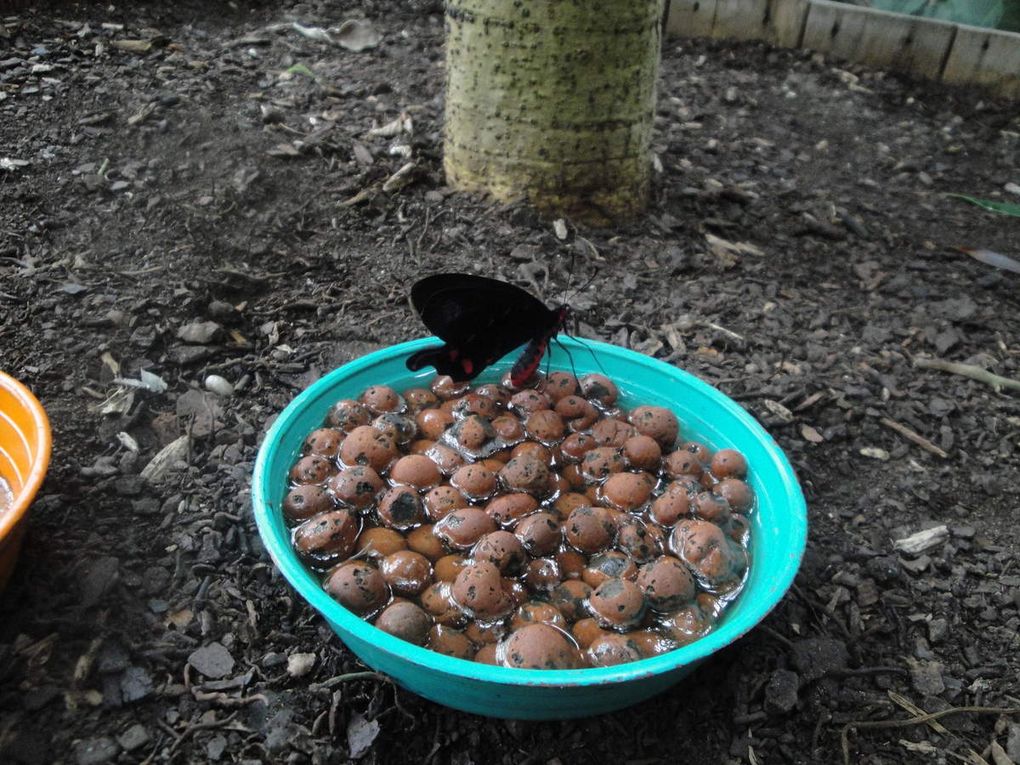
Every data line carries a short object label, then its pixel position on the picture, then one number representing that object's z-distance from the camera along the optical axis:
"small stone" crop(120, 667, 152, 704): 0.27
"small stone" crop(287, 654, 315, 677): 0.29
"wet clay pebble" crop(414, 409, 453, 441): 0.34
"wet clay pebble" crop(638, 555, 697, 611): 0.27
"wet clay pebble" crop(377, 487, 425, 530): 0.30
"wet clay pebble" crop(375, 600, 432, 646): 0.26
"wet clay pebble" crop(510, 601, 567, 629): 0.27
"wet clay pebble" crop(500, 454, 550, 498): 0.32
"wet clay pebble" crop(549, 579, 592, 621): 0.28
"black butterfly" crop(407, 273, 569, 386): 0.32
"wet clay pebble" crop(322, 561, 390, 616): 0.27
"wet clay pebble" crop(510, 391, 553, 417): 0.35
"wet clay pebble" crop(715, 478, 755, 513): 0.32
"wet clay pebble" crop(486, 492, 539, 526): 0.30
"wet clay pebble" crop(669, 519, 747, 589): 0.29
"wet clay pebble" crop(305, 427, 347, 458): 0.32
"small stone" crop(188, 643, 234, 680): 0.28
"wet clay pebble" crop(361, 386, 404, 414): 0.35
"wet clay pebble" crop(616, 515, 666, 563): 0.29
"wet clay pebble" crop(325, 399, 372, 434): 0.34
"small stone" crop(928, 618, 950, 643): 0.31
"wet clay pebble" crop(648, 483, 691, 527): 0.31
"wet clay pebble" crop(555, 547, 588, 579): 0.29
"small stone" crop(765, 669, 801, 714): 0.28
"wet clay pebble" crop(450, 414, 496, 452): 0.33
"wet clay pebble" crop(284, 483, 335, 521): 0.30
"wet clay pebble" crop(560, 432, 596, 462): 0.34
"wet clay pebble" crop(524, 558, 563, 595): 0.29
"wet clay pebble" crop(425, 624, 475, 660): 0.26
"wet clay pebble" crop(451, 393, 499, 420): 0.34
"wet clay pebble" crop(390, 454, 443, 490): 0.31
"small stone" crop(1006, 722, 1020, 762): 0.27
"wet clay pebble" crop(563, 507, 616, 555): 0.29
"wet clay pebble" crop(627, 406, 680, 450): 0.34
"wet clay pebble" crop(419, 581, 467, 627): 0.27
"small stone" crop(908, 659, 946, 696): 0.29
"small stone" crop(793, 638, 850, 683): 0.29
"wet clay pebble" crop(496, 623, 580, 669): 0.25
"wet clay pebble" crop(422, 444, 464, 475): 0.32
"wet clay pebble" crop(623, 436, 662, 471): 0.33
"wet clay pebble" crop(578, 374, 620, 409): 0.36
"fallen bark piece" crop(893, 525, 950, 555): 0.35
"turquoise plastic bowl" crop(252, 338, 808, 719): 0.23
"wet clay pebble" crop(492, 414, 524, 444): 0.34
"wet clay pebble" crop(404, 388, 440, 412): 0.36
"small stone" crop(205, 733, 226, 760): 0.26
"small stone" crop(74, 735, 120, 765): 0.26
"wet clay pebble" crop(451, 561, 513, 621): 0.27
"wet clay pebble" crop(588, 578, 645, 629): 0.27
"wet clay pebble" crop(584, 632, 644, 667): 0.26
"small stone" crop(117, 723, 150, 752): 0.26
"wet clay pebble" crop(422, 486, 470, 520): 0.30
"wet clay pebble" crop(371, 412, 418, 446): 0.33
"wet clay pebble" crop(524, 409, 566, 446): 0.34
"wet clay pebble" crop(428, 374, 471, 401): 0.36
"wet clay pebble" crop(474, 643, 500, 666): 0.26
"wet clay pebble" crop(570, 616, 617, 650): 0.27
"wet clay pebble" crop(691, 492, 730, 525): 0.31
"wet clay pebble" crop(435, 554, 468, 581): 0.28
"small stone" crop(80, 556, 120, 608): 0.30
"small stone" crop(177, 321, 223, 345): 0.41
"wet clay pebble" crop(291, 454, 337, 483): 0.31
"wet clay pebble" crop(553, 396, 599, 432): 0.35
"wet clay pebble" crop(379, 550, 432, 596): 0.28
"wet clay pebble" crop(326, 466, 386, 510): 0.30
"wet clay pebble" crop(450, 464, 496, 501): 0.31
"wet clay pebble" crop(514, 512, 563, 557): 0.29
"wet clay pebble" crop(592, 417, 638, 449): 0.34
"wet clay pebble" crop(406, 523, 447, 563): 0.29
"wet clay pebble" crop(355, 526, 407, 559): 0.29
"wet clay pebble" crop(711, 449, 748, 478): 0.33
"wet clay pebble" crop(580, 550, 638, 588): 0.28
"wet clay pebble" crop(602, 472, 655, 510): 0.31
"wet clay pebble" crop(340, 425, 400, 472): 0.32
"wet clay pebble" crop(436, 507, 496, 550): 0.29
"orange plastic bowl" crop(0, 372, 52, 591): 0.26
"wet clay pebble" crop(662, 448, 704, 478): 0.33
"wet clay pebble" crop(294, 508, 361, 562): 0.29
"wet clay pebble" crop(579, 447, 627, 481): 0.33
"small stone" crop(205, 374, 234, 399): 0.39
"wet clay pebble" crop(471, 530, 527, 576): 0.28
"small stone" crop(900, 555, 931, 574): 0.34
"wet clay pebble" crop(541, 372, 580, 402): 0.35
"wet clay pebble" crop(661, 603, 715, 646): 0.27
